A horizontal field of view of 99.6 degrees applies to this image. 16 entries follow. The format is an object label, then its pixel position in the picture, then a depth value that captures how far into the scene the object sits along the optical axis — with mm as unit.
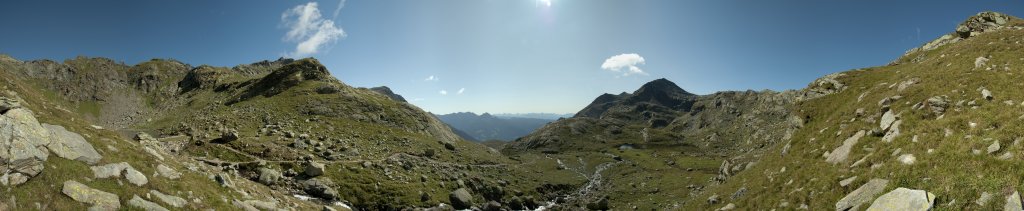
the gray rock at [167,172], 27356
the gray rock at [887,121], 29867
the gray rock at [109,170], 22859
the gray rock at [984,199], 15297
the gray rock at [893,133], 27323
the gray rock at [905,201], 16681
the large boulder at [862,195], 20766
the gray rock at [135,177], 24078
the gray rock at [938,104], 28047
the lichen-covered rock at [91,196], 20156
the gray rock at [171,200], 23856
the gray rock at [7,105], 22875
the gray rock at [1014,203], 14032
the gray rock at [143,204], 22111
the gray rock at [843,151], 29719
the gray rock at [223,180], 31603
